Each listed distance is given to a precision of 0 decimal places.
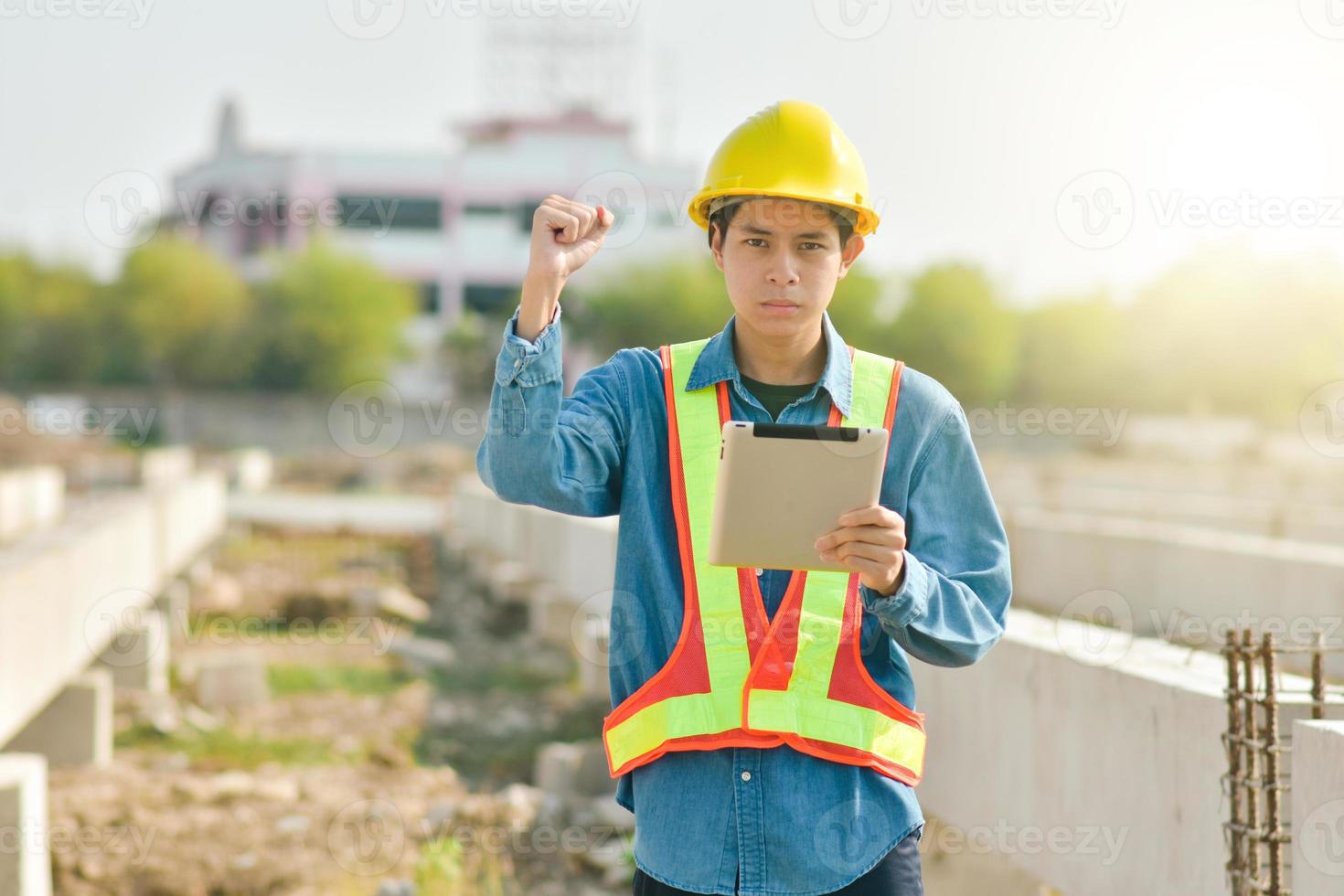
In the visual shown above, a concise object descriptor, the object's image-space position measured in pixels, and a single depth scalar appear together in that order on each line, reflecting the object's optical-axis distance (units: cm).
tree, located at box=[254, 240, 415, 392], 6053
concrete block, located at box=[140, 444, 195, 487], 3160
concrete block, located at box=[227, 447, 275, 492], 3619
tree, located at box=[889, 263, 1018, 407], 6172
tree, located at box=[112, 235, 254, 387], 5812
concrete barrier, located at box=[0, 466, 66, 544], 1809
